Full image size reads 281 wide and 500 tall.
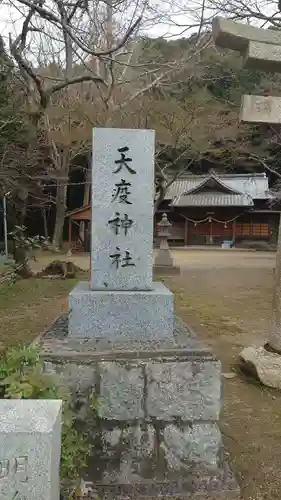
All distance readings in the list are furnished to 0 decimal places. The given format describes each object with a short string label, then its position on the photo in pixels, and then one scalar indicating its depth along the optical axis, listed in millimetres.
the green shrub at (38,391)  1877
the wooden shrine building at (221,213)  26578
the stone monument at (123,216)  2957
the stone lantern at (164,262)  13234
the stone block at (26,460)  1424
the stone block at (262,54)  4012
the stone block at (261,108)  4258
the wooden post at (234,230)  26828
